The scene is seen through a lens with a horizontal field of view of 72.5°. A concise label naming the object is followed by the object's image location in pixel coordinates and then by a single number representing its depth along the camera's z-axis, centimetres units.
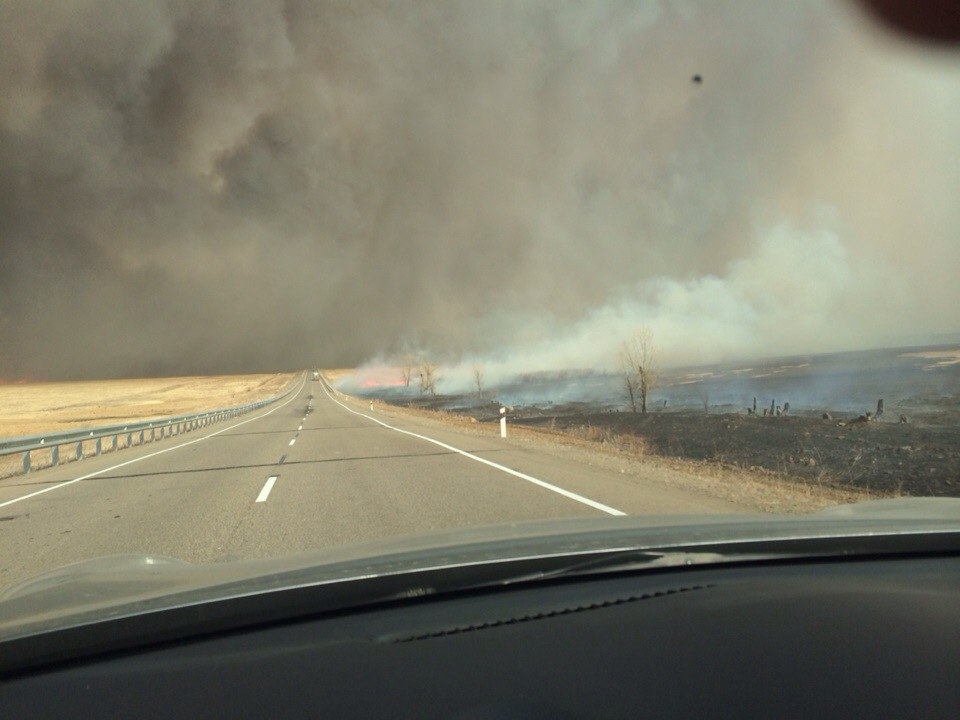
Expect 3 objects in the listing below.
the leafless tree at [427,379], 9456
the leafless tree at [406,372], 11781
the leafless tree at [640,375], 4259
